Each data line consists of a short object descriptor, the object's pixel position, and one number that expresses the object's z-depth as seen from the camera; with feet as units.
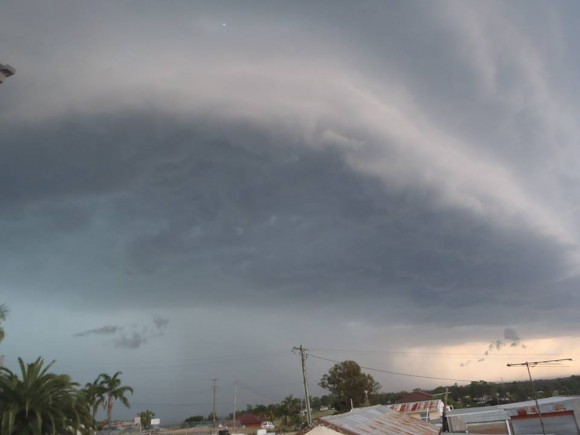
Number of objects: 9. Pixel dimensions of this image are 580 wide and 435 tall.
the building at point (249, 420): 413.30
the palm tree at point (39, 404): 115.55
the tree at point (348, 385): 327.88
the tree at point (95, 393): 243.85
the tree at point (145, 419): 384.06
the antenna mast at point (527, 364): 195.21
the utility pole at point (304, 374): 179.83
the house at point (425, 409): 222.28
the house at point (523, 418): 186.50
